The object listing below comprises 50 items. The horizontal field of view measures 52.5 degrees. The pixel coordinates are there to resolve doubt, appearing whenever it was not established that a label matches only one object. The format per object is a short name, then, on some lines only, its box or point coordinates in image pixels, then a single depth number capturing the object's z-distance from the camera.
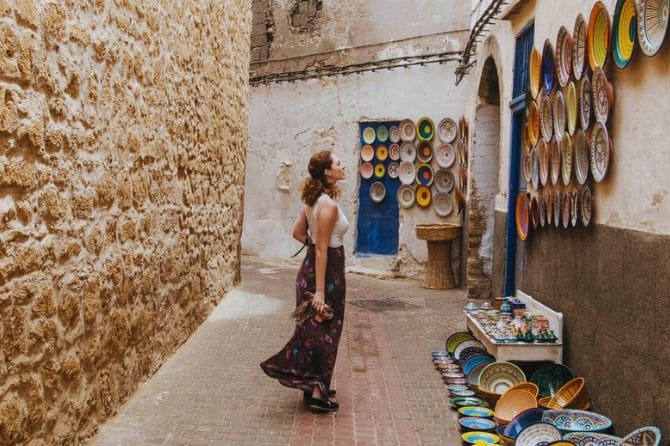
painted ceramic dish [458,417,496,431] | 3.94
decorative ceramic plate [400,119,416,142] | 10.85
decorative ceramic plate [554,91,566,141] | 4.80
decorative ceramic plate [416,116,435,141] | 10.66
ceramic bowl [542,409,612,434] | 3.66
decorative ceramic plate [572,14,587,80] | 4.41
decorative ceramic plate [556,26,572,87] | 4.78
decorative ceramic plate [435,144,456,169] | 10.44
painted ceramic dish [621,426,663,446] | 3.01
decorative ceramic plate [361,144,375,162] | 11.35
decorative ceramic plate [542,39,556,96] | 5.23
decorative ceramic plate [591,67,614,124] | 3.91
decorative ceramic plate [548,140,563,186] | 4.86
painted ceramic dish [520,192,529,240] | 5.82
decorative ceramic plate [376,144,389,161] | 11.22
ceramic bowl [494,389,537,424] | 4.03
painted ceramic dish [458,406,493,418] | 4.14
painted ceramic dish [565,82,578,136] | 4.55
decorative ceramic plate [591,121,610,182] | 3.98
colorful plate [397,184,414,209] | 10.92
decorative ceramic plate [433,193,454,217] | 10.50
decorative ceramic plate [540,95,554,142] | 5.12
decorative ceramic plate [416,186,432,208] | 10.73
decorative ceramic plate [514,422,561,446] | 3.52
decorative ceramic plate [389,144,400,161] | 11.10
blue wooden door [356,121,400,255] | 11.28
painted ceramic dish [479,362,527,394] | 4.52
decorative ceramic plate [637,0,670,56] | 3.28
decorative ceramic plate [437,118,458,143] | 10.41
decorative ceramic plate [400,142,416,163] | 10.87
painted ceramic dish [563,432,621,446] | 3.40
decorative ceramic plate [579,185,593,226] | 4.21
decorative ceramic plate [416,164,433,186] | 10.69
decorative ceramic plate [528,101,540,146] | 5.48
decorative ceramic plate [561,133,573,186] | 4.64
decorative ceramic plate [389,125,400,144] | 11.08
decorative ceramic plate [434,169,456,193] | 10.45
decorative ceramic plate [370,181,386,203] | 11.31
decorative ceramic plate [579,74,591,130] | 4.27
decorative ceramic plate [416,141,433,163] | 10.70
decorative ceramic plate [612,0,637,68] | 3.67
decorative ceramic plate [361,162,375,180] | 11.38
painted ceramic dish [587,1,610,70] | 4.08
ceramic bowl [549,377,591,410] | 4.03
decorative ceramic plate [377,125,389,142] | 11.22
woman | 4.10
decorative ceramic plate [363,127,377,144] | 11.35
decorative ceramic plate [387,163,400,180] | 11.13
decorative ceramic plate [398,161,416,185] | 10.91
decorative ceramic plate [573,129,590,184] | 4.36
